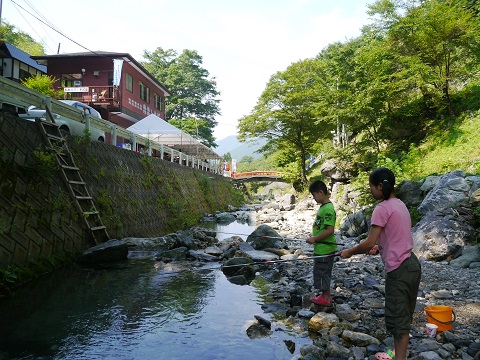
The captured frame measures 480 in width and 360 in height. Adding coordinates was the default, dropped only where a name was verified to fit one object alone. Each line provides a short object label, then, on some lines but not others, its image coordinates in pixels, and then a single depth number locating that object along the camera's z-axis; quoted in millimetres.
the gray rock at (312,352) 4041
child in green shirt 5344
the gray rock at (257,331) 4852
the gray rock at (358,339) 4250
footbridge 50562
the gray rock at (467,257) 7371
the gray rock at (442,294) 5633
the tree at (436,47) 15977
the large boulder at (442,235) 8211
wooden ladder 8852
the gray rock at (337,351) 4008
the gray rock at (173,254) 10148
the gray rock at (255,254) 9534
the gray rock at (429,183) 11609
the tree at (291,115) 28578
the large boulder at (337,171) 22444
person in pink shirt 3354
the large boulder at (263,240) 11594
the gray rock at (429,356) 3588
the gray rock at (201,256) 10195
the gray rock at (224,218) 22916
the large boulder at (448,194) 9625
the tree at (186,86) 54078
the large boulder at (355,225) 13086
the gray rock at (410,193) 12047
